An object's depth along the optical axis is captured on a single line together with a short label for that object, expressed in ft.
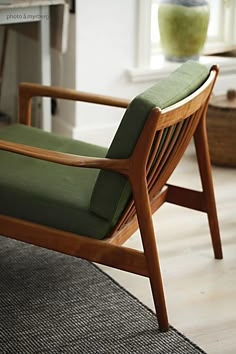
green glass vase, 13.68
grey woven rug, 8.33
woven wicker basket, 13.21
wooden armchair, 8.03
